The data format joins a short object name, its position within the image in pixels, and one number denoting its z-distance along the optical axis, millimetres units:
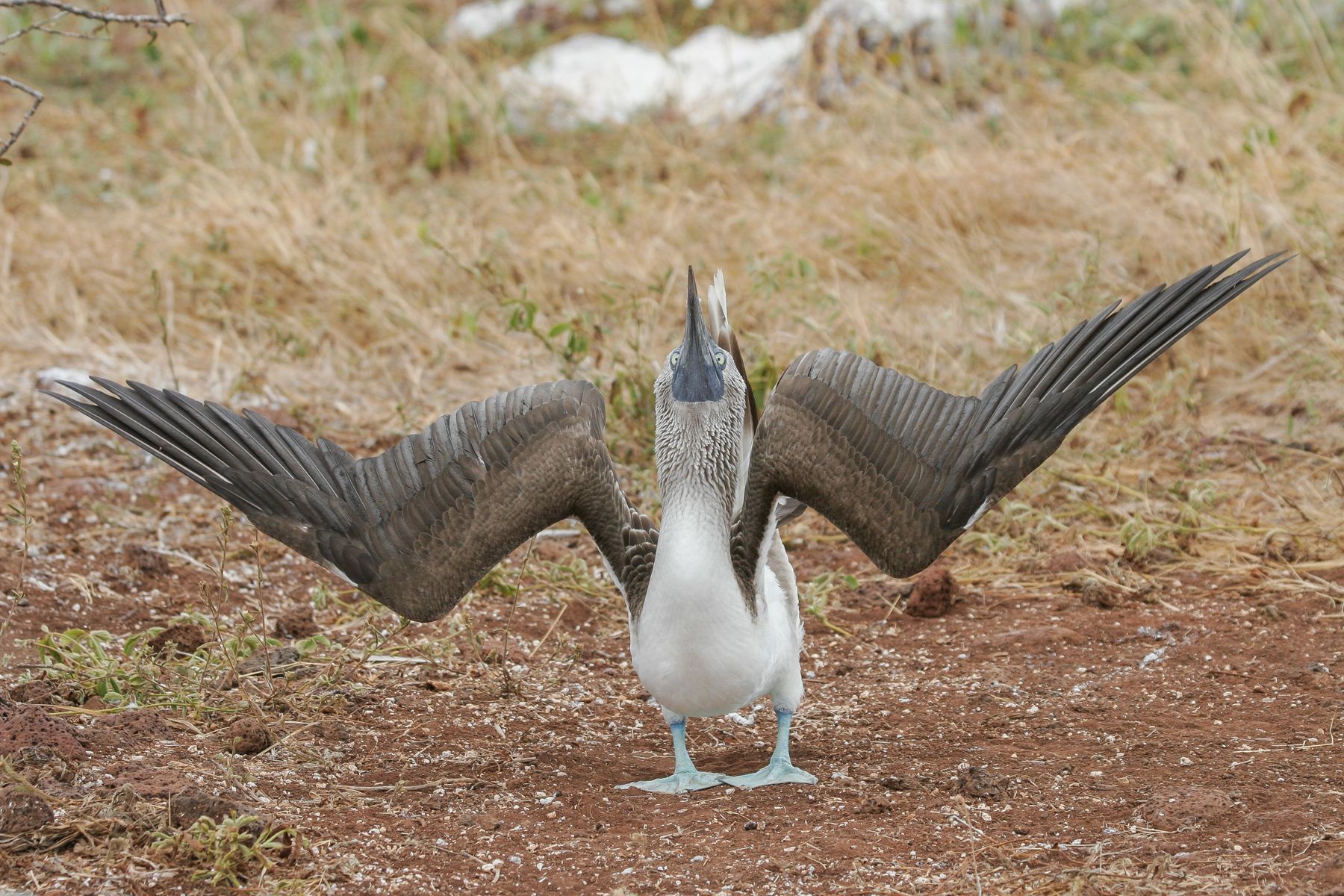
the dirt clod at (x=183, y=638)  9750
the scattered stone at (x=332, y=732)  8953
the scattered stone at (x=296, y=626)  10422
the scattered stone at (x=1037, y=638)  10312
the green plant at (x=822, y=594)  10852
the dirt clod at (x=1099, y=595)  10812
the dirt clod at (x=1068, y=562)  11453
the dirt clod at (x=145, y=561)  11070
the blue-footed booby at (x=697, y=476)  7848
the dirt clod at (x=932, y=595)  10977
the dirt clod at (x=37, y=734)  7570
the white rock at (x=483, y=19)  23841
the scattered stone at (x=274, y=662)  9461
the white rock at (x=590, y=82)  21031
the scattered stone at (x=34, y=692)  8719
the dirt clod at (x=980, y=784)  7805
